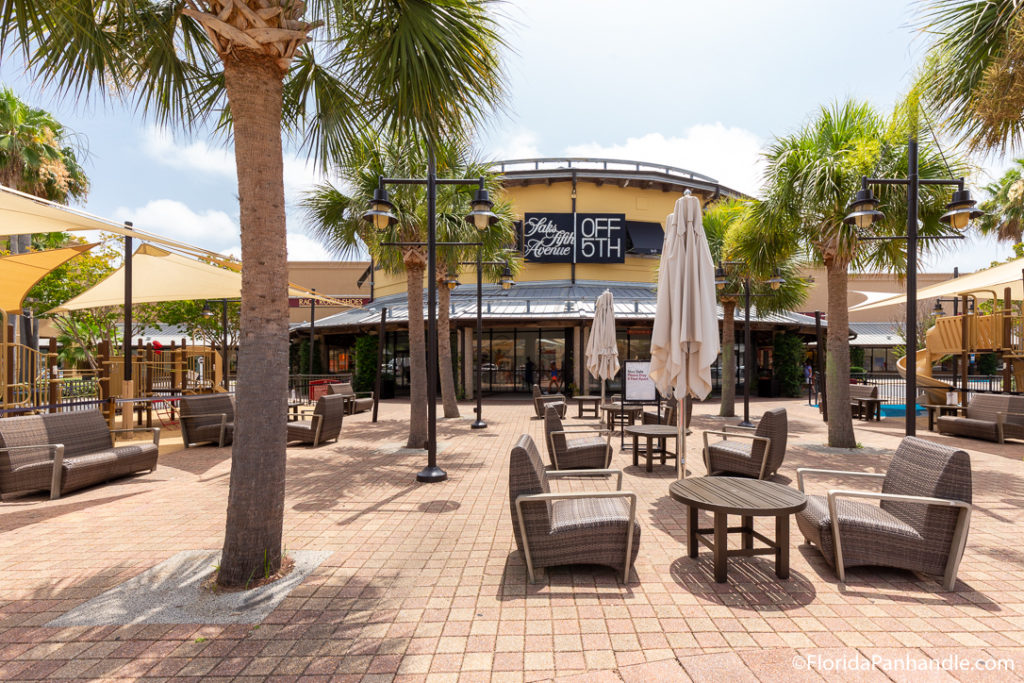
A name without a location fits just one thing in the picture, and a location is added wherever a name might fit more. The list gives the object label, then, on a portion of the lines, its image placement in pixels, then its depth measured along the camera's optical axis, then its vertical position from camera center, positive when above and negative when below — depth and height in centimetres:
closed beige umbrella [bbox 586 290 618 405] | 1034 +26
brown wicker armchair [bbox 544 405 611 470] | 595 -124
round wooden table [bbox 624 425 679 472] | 637 -105
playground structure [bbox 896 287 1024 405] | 1091 +40
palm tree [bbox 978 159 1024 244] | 1565 +494
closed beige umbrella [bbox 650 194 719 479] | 465 +40
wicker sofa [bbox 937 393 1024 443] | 877 -124
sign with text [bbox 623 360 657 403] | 952 -58
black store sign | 2067 +518
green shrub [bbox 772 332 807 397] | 2003 -30
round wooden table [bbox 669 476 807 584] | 311 -100
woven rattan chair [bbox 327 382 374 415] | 1315 -130
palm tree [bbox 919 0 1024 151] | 440 +285
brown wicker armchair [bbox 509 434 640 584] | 324 -123
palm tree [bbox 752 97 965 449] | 736 +258
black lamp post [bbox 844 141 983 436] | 571 +176
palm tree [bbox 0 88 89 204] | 1319 +586
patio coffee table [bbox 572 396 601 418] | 1158 -111
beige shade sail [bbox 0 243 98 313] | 868 +170
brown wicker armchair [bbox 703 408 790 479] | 553 -120
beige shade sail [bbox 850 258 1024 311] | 1085 +179
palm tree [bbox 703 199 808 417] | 1005 +203
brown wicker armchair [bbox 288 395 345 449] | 855 -130
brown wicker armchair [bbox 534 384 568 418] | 1177 -116
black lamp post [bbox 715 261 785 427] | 1086 +134
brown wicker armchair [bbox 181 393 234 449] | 841 -121
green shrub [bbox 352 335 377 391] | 2064 -34
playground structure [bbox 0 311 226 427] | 831 -59
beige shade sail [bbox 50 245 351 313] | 1094 +177
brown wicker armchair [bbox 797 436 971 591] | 309 -117
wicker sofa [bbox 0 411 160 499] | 514 -118
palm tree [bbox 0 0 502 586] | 313 +215
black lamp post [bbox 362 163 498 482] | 617 +181
